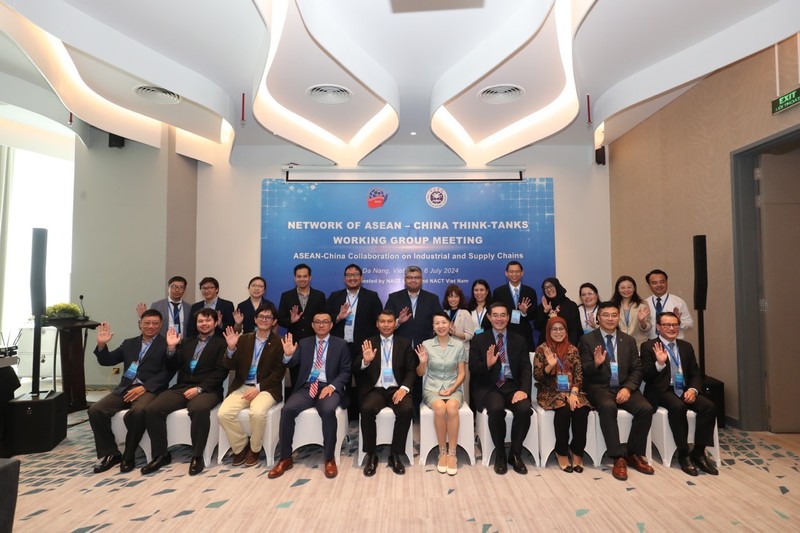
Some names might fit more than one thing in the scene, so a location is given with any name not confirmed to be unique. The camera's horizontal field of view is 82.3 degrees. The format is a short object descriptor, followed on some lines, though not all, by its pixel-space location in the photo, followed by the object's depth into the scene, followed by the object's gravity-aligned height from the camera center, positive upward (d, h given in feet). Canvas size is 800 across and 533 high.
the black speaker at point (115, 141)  19.30 +6.02
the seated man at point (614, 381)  11.44 -2.61
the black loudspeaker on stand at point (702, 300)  14.14 -0.52
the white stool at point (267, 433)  11.73 -3.88
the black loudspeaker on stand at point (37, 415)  12.67 -3.72
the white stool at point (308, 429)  11.79 -3.76
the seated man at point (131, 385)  11.60 -2.77
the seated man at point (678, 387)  11.44 -2.71
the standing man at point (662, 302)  14.34 -0.59
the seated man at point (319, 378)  11.60 -2.63
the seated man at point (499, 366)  12.26 -2.29
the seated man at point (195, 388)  11.61 -2.87
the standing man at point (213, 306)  15.47 -0.78
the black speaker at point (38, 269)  13.46 +0.43
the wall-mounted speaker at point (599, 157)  21.61 +5.97
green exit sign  12.30 +5.03
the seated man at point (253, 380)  11.75 -2.67
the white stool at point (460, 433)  11.81 -3.87
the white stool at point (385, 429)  11.93 -3.79
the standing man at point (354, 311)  15.15 -0.92
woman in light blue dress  11.80 -2.44
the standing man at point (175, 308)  15.34 -0.84
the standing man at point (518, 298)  15.74 -0.50
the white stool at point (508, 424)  11.83 -4.04
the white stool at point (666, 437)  11.59 -3.90
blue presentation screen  20.83 +2.35
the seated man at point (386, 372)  11.95 -2.49
